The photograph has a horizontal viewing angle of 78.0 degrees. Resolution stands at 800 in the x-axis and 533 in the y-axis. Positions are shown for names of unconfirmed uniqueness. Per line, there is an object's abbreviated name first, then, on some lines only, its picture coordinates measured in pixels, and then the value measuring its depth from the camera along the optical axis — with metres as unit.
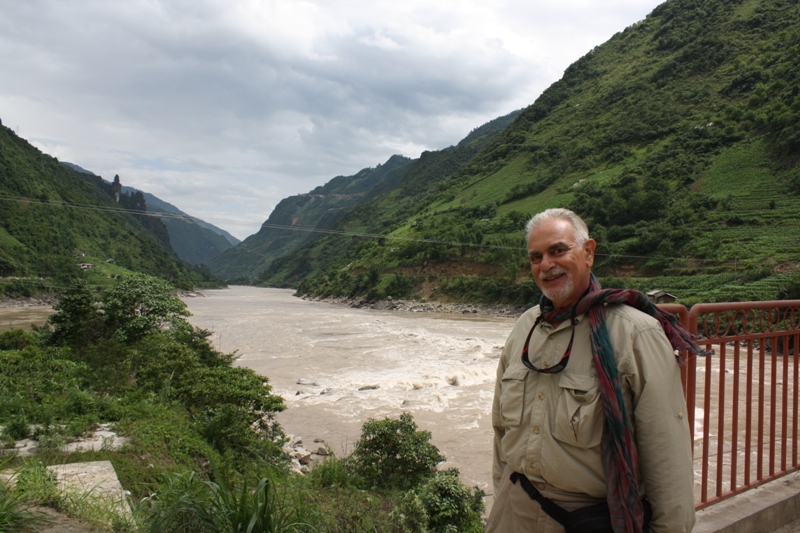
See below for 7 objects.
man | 1.53
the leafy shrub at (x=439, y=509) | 3.67
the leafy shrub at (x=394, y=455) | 5.25
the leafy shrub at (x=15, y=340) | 12.09
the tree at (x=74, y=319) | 12.85
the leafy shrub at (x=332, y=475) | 5.03
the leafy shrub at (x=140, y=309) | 14.06
